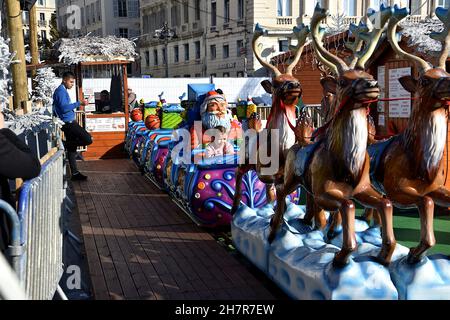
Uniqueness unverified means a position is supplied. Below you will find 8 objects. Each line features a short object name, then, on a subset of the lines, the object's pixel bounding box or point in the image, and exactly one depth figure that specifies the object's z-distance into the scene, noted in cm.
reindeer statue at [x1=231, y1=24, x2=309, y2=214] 426
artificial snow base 308
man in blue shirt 784
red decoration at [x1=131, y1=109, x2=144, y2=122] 1084
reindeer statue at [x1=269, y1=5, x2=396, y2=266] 312
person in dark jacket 229
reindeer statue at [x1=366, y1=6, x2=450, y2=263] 322
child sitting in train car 581
